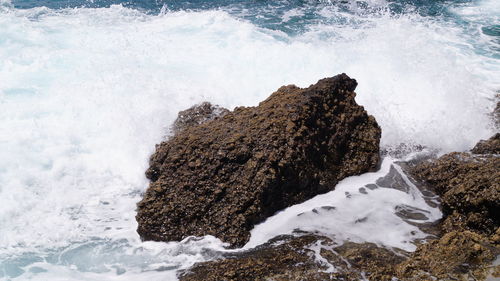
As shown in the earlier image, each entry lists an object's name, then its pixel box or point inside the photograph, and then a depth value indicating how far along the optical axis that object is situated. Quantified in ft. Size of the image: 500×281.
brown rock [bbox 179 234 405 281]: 12.37
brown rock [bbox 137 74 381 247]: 15.30
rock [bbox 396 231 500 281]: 11.22
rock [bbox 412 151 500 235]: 14.61
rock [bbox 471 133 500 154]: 18.40
